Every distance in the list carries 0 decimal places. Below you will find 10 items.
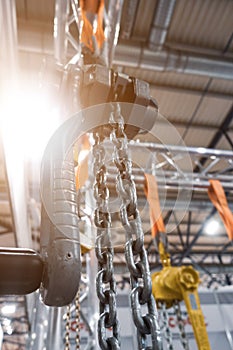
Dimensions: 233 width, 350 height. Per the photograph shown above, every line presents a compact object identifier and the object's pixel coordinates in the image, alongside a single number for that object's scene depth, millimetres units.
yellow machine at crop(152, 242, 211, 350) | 2027
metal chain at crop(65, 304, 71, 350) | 1214
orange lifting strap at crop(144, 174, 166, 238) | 2690
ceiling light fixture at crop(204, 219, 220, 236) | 9234
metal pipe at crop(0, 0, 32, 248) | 2587
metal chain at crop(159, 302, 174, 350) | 2012
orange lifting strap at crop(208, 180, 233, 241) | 3105
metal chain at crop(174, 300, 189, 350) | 1946
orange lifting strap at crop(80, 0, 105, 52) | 1875
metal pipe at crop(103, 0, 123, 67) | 2992
